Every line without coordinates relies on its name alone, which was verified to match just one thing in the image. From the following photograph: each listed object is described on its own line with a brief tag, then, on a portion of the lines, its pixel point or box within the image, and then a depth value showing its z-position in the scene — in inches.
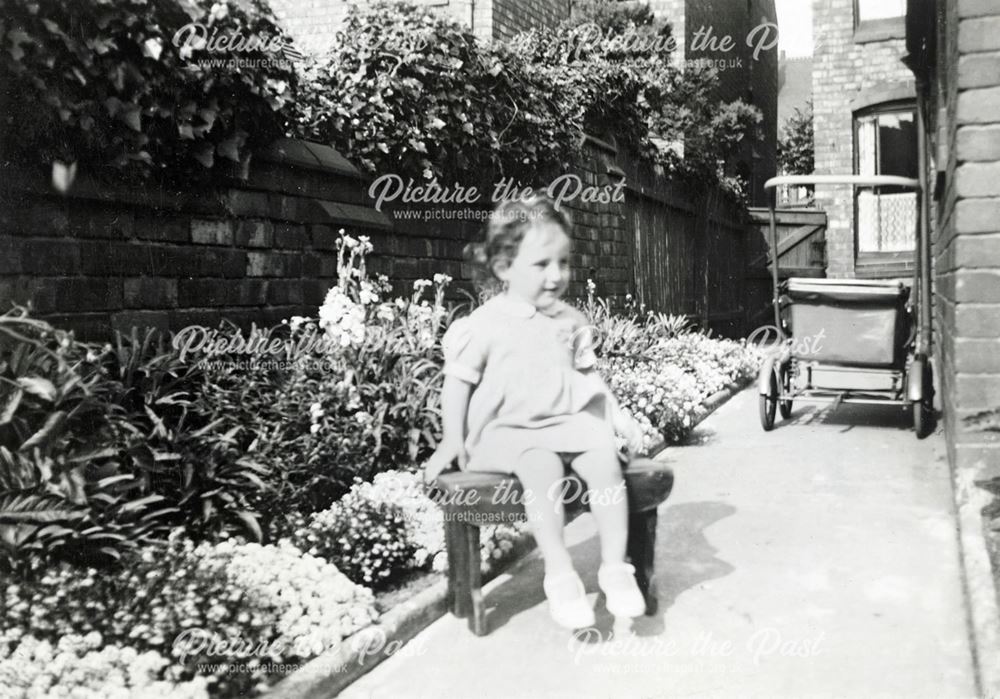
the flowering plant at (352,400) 166.9
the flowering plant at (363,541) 143.1
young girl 118.1
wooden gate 649.0
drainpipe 256.8
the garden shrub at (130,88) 138.3
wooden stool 119.3
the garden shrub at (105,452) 115.9
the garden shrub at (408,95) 236.5
